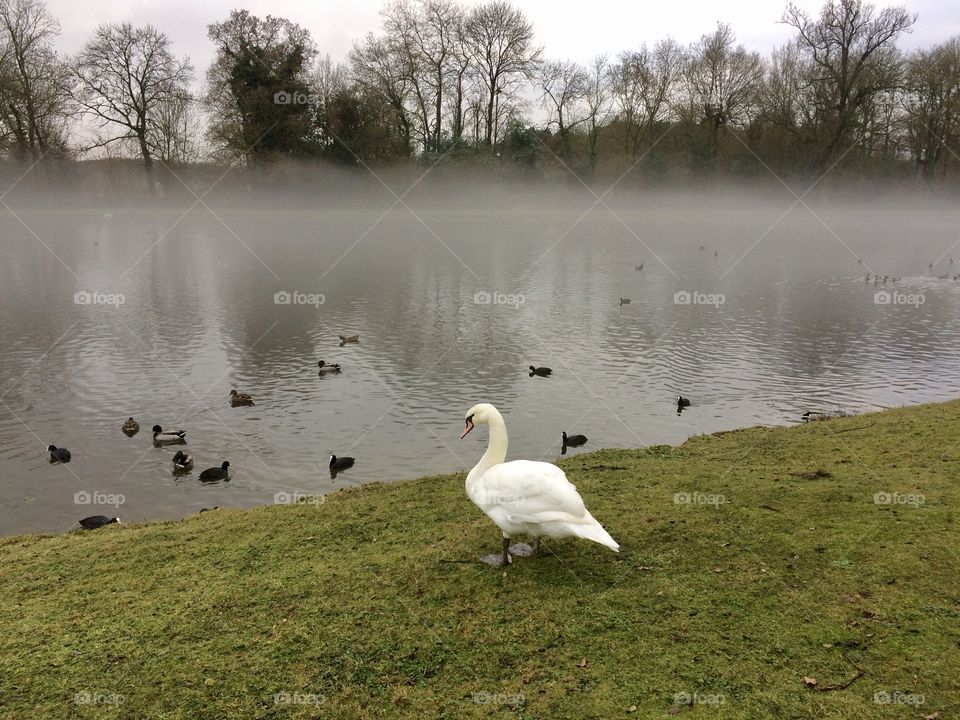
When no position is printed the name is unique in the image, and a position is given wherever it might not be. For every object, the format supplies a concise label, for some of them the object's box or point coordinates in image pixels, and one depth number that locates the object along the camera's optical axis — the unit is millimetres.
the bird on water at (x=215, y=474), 11500
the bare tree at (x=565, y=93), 87312
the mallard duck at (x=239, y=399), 15336
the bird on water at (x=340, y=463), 11828
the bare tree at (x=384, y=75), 81500
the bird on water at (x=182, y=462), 11898
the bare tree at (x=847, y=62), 79312
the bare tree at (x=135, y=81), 71438
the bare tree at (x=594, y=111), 88688
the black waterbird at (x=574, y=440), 12672
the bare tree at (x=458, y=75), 84250
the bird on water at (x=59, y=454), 12117
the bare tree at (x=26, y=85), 69188
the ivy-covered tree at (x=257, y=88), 73625
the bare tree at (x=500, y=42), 84375
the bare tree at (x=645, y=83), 88812
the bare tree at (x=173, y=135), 76562
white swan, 5672
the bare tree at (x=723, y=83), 87250
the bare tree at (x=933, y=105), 78438
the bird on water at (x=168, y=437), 13079
